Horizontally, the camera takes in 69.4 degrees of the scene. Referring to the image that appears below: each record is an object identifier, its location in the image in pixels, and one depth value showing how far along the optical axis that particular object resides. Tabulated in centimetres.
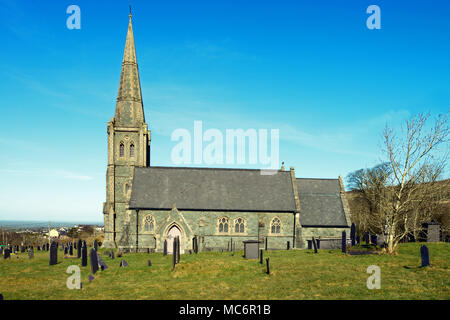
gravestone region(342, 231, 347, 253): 2764
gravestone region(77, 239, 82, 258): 2972
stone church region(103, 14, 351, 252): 3500
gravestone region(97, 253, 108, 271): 2137
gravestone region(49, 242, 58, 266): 2453
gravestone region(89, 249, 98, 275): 1975
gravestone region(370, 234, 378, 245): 3225
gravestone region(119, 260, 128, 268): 2309
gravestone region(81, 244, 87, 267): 2322
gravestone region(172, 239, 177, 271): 2109
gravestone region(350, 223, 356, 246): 3080
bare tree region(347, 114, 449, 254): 2353
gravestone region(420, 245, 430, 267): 1861
